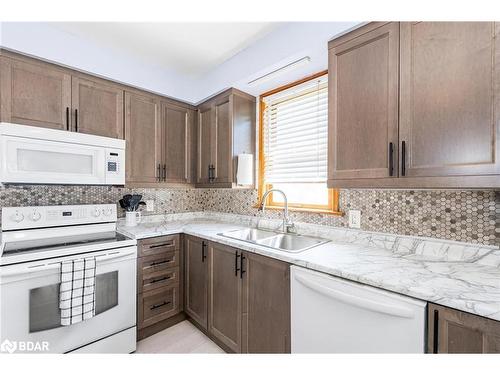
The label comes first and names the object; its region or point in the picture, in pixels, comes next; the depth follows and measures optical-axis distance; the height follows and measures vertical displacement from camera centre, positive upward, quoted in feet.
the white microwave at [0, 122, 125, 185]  4.87 +0.69
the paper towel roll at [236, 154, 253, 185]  7.23 +0.56
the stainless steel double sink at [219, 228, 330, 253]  5.84 -1.38
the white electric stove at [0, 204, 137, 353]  4.33 -1.88
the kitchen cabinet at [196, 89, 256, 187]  7.27 +1.72
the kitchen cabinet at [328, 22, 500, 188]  3.15 +1.30
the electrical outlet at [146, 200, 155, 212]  8.21 -0.68
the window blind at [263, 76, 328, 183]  6.34 +1.59
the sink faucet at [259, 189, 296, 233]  6.32 -1.02
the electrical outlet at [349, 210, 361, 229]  5.36 -0.73
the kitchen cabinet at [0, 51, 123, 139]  5.21 +2.21
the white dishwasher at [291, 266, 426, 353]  2.98 -1.92
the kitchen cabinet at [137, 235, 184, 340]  6.22 -2.76
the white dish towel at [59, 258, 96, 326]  4.62 -2.12
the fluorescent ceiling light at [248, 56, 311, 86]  5.54 +3.01
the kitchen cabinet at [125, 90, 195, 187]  7.09 +1.53
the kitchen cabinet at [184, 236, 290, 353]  4.53 -2.55
